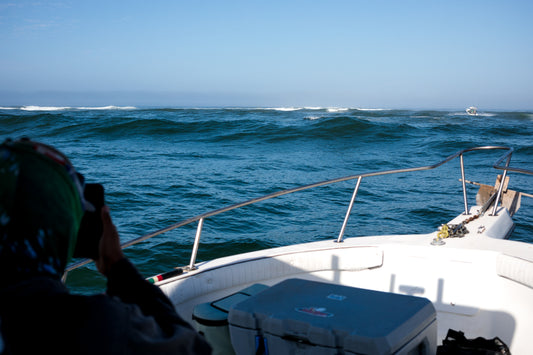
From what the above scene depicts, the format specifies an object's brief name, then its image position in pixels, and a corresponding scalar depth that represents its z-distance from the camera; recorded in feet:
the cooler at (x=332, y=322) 5.05
